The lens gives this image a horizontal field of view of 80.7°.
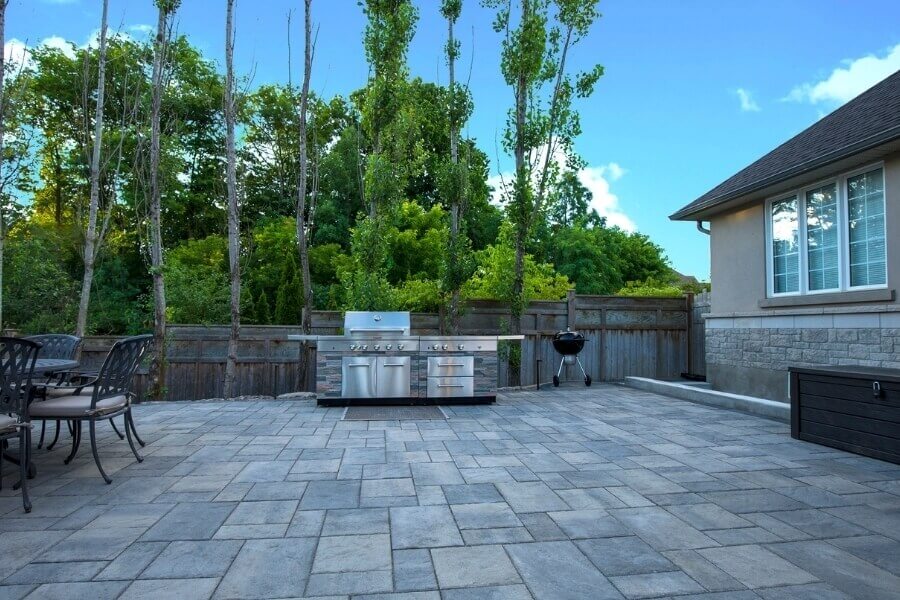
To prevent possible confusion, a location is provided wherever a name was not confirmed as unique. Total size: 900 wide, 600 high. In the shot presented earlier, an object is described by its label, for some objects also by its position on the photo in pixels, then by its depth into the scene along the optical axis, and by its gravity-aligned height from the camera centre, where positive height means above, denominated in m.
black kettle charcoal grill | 7.78 -0.29
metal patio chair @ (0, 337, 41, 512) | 2.70 -0.37
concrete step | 5.23 -0.81
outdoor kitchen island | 6.07 -0.49
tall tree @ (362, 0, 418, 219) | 7.25 +3.39
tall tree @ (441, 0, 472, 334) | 7.29 +2.01
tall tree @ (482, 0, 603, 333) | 7.50 +3.09
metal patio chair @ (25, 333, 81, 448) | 4.35 -0.24
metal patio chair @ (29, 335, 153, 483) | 3.18 -0.52
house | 4.94 +0.85
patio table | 3.28 -0.30
